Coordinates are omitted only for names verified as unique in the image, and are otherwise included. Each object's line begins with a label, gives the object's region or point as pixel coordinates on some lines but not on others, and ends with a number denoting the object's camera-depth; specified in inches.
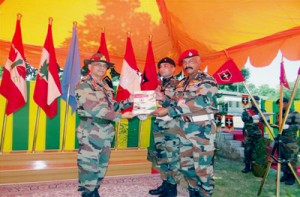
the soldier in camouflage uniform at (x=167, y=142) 149.3
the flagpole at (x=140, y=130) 236.5
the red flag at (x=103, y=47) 214.4
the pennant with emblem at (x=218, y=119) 252.8
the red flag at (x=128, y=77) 214.2
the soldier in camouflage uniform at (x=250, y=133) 226.5
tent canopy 148.9
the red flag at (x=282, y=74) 164.1
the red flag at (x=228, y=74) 155.1
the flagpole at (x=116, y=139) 223.6
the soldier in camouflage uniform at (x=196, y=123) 125.0
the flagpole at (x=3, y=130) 189.6
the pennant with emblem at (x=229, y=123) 276.5
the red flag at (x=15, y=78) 177.8
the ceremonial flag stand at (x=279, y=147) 139.9
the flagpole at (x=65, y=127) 205.5
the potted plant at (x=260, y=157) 206.5
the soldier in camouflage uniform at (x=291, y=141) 196.4
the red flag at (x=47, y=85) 182.4
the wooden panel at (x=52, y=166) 162.1
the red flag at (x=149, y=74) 219.5
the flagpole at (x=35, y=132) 195.2
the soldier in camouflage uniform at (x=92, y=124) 126.5
